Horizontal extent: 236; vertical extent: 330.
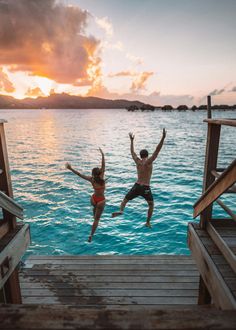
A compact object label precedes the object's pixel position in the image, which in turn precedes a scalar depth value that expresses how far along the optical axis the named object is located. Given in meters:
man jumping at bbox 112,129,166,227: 7.07
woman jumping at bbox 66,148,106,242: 6.64
